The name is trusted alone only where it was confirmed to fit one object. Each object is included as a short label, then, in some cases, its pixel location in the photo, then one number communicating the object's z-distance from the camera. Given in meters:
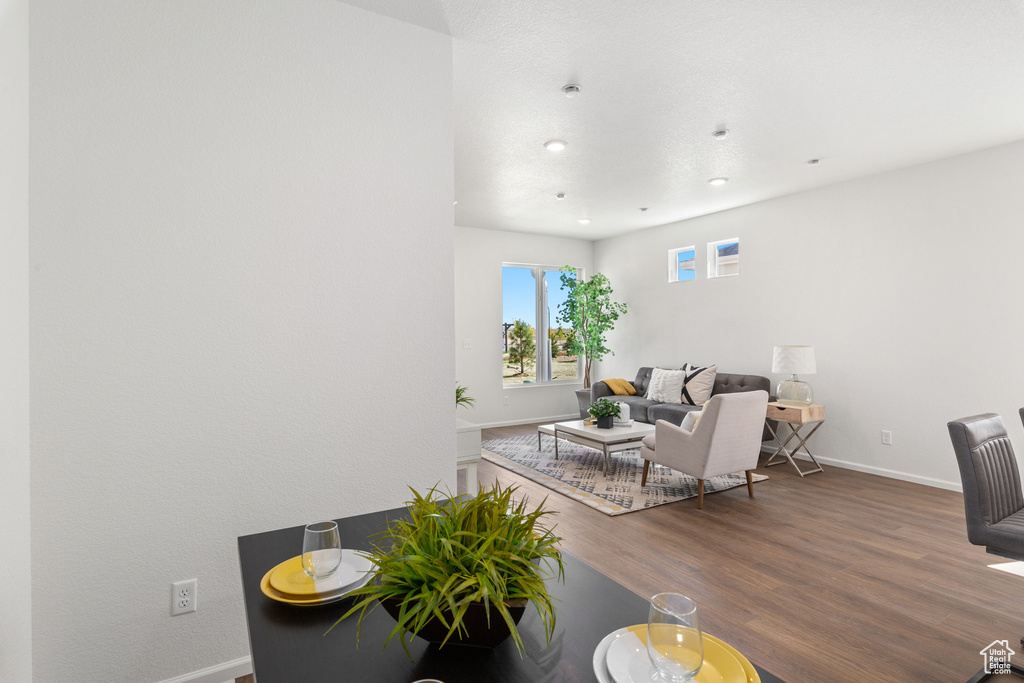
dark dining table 0.83
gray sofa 5.34
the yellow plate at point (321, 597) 1.04
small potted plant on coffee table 4.82
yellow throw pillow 6.61
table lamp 4.71
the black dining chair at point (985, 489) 2.03
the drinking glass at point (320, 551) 1.05
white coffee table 4.55
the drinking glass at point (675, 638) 0.71
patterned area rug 4.02
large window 7.35
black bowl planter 0.84
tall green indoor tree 7.12
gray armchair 3.62
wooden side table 4.60
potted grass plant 0.80
